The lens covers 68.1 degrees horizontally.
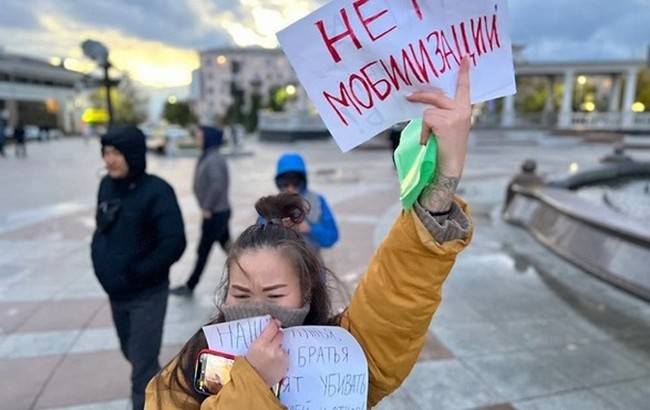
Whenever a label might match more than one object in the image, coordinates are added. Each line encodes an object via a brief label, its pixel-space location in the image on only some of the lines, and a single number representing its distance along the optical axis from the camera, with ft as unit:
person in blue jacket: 11.55
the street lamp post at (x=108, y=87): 29.47
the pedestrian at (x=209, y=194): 17.07
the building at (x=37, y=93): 212.64
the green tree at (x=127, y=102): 217.85
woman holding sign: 3.72
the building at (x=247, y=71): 315.99
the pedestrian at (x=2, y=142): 82.25
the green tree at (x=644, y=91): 171.42
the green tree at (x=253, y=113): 217.97
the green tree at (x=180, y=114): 252.21
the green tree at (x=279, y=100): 188.84
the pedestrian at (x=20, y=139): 84.75
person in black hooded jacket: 9.24
